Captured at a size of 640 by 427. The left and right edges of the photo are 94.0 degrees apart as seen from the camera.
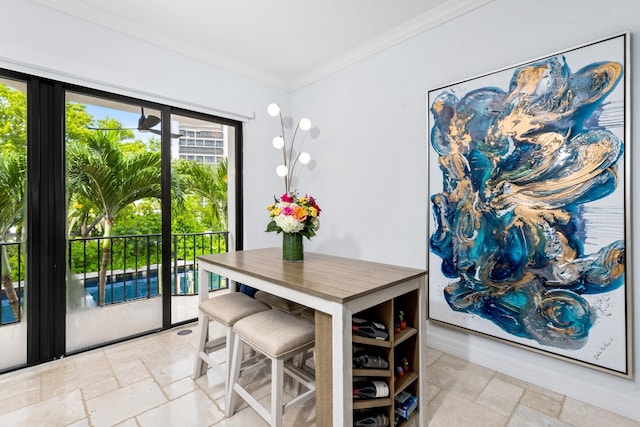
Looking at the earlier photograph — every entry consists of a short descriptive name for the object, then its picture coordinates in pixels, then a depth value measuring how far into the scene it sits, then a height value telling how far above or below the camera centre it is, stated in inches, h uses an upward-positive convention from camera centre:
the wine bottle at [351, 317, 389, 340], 55.6 -22.1
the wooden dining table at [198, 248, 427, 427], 48.5 -15.3
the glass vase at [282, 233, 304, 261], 76.0 -9.0
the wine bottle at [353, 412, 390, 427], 55.6 -39.1
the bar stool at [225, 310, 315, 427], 55.1 -25.3
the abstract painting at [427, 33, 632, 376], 64.6 +1.7
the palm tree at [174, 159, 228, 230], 122.8 +12.2
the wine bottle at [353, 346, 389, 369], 55.1 -27.7
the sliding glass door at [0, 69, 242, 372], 83.3 +1.4
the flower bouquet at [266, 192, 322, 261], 71.5 -2.2
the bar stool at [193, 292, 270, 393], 68.4 -24.5
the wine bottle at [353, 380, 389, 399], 55.4 -33.2
